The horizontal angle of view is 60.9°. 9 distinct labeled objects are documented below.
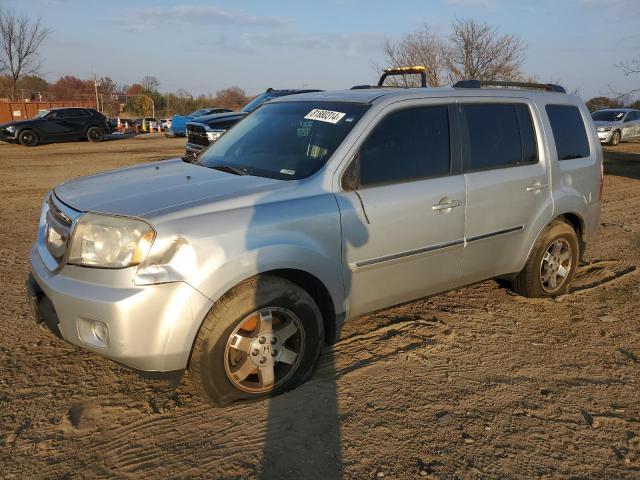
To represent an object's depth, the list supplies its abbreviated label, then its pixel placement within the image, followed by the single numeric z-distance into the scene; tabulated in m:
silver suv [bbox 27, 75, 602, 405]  2.77
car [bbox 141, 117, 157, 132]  33.34
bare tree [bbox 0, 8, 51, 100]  35.94
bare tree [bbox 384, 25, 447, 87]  26.25
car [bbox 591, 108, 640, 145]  21.45
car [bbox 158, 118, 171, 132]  32.94
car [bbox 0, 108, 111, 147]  19.98
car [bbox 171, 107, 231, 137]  26.74
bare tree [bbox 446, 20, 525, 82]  25.66
